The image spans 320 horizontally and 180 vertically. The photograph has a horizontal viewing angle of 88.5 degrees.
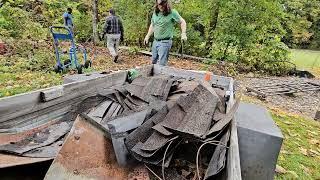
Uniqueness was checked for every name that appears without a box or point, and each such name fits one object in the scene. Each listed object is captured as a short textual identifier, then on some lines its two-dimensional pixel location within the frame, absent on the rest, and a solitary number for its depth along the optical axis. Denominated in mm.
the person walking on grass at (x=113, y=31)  6187
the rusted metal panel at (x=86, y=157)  1356
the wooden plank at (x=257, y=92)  5672
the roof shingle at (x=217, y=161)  1308
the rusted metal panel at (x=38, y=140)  1454
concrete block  1544
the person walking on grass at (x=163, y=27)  3566
